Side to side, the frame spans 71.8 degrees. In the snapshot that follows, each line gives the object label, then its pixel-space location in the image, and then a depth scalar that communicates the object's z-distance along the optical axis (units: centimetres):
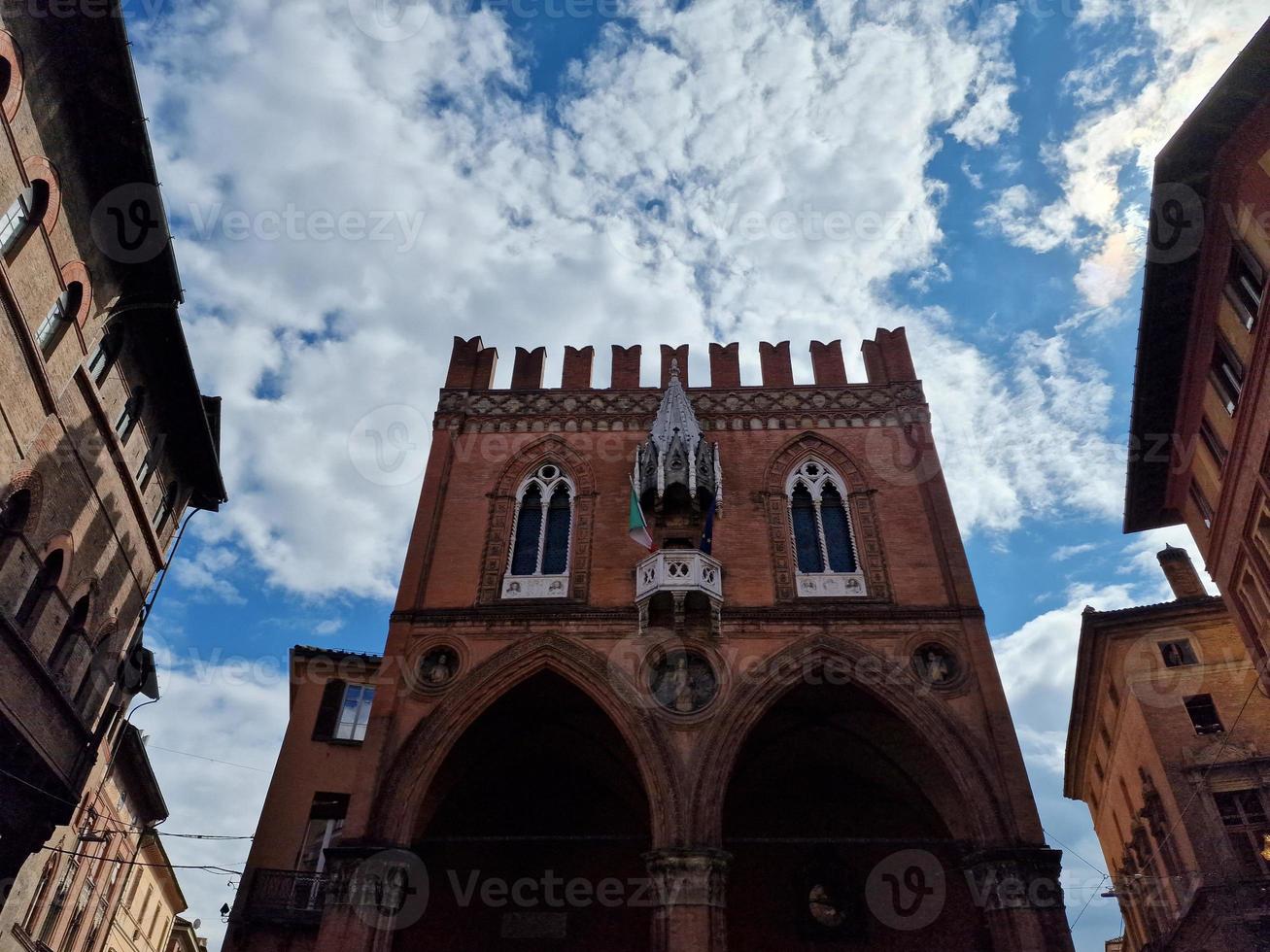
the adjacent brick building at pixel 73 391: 1331
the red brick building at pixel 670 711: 1584
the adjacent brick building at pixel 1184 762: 2161
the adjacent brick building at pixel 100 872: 1909
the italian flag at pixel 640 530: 1850
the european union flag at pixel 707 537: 1873
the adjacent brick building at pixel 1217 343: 1327
